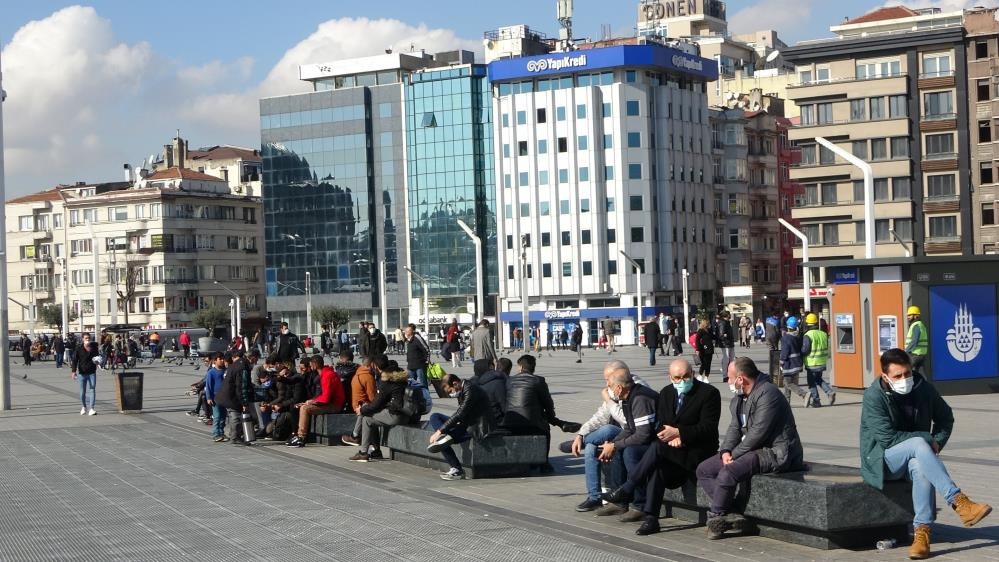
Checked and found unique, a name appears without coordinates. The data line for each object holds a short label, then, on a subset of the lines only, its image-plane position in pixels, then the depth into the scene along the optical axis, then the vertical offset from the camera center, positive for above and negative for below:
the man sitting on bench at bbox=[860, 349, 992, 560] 10.27 -1.06
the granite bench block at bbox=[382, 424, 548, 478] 16.06 -1.70
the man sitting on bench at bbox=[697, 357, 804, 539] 11.16 -1.18
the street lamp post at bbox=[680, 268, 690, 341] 83.72 -1.55
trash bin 30.17 -1.65
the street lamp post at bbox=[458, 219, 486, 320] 66.44 +1.37
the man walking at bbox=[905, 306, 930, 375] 23.66 -0.84
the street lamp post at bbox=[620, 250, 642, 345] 90.18 +0.10
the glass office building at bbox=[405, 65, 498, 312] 113.88 +9.98
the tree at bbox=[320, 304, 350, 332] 119.12 -0.84
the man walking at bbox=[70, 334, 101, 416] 30.03 -1.11
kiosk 26.61 -0.47
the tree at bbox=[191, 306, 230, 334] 121.69 -0.73
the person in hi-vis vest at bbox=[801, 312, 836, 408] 25.41 -1.15
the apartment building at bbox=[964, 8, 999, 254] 81.94 +9.42
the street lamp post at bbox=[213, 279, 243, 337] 75.01 -0.43
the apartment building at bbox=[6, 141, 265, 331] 127.94 +5.85
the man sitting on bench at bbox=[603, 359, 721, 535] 11.88 -1.23
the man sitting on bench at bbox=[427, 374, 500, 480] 15.59 -1.33
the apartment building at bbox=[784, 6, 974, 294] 83.12 +9.18
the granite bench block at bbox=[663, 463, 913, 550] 10.46 -1.58
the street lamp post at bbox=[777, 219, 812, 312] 47.78 +0.37
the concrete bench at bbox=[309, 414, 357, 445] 21.00 -1.71
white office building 103.25 +8.47
